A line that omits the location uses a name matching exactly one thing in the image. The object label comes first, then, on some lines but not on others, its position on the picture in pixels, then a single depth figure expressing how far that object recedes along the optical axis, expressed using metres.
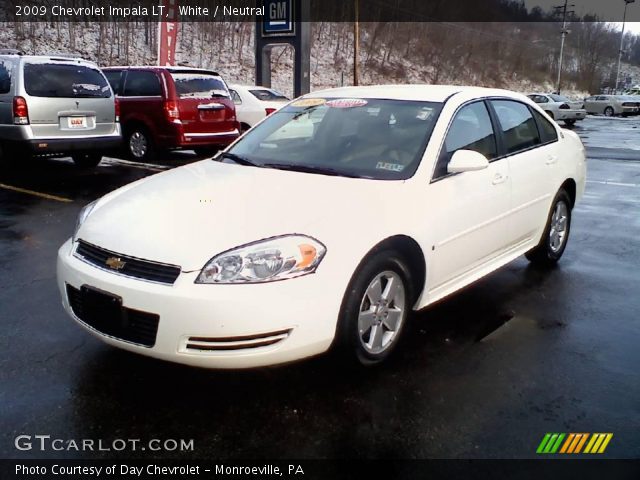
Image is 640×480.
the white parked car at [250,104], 13.80
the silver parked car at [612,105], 37.75
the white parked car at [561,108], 27.77
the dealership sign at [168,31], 17.50
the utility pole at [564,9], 54.81
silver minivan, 8.40
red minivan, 10.52
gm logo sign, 17.67
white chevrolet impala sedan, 2.84
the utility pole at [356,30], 27.06
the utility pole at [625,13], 69.49
